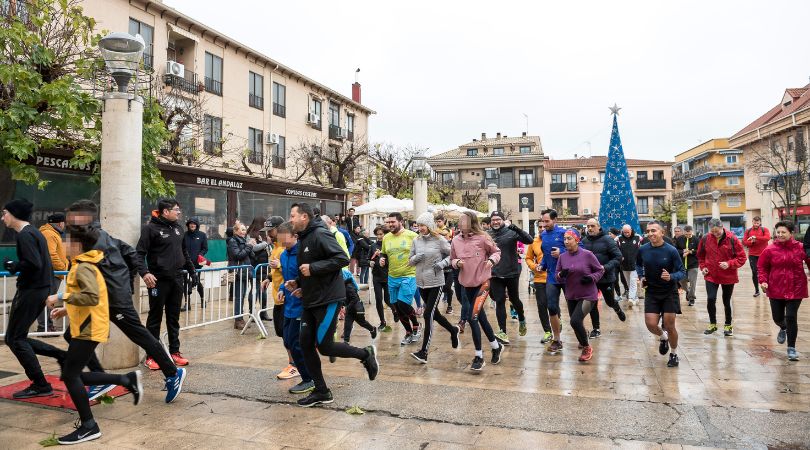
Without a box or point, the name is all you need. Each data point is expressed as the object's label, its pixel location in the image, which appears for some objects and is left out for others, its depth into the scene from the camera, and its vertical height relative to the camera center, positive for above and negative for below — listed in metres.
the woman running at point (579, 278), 6.63 -0.40
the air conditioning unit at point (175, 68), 22.05 +7.55
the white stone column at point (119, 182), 6.00 +0.79
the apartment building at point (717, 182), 57.22 +6.73
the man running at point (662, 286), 6.35 -0.50
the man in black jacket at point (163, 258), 6.21 -0.06
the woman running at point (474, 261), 6.42 -0.16
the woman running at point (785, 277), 6.66 -0.43
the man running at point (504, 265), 7.61 -0.25
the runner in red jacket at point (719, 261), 8.16 -0.27
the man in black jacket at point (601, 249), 7.75 -0.05
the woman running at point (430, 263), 6.80 -0.19
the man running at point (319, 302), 4.89 -0.47
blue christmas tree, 14.14 +1.19
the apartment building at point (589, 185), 63.25 +7.20
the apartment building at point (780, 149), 30.70 +6.05
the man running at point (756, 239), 11.76 +0.09
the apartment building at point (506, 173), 58.72 +8.09
